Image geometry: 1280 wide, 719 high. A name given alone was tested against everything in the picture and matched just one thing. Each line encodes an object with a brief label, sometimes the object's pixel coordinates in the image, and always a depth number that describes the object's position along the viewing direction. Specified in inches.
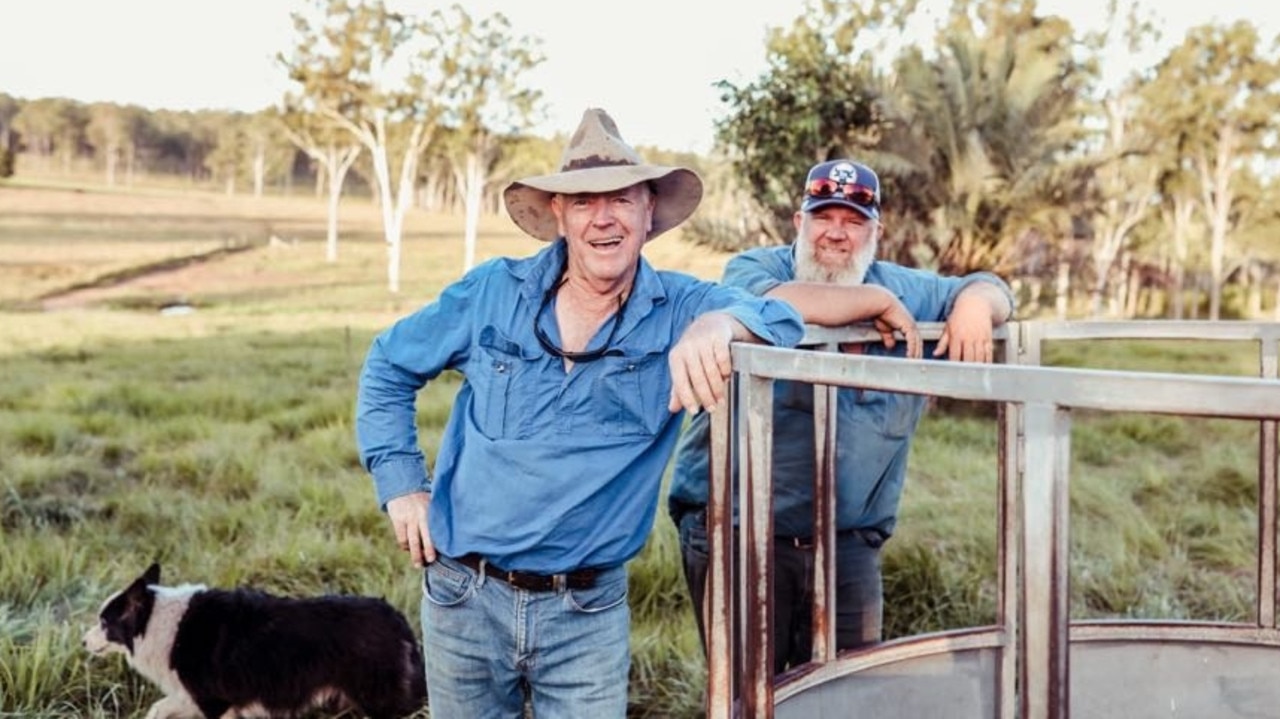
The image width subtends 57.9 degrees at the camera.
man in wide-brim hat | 88.3
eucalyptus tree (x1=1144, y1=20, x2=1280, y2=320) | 1244.5
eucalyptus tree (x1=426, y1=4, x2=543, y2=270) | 1206.3
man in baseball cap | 120.9
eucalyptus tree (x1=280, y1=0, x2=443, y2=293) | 1163.3
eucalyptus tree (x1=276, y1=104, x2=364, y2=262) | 1355.8
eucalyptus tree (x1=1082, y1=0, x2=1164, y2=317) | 1259.2
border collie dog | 159.9
